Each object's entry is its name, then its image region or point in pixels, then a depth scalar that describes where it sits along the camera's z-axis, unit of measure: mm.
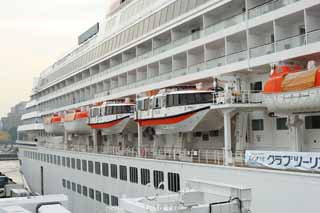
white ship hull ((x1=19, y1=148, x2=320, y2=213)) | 12895
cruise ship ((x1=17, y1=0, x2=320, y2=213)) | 14414
